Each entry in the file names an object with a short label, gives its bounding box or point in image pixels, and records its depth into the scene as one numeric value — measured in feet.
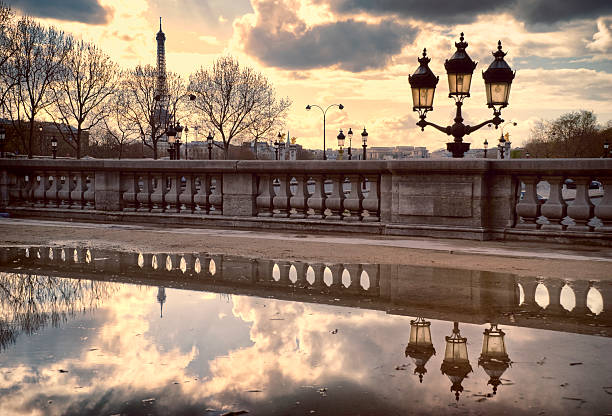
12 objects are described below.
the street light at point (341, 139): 200.90
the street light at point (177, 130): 148.50
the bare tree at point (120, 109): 225.35
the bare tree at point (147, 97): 231.09
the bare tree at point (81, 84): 201.36
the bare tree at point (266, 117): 238.48
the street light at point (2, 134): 128.07
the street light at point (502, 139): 243.52
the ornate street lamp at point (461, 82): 47.34
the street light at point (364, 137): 198.49
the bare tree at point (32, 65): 176.10
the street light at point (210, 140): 180.22
